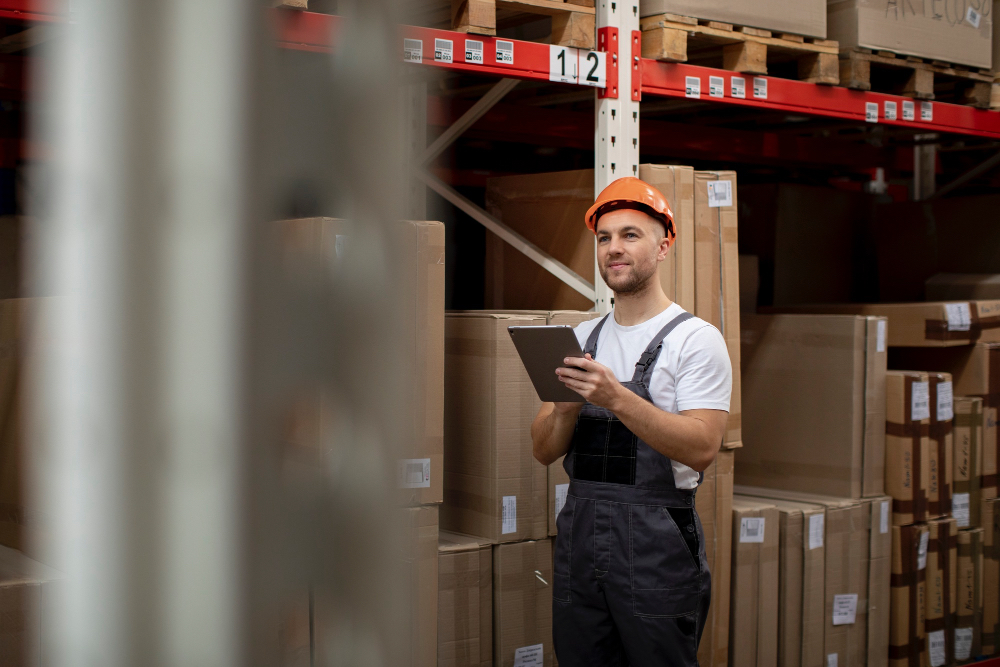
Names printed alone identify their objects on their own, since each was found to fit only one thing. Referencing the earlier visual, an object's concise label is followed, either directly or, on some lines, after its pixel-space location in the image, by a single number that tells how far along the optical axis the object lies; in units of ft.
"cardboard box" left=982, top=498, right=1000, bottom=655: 14.79
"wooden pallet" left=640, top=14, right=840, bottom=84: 11.27
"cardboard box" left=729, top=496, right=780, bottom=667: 12.05
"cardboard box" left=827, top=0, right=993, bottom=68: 13.08
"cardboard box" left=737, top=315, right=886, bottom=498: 13.03
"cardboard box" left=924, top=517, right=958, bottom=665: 13.96
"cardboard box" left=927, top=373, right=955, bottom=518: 13.74
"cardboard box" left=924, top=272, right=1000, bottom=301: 15.38
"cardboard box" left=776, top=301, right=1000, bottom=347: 13.97
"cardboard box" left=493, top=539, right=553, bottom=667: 10.18
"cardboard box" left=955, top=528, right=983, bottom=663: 14.40
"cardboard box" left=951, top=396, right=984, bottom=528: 14.30
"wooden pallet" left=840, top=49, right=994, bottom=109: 13.20
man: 8.12
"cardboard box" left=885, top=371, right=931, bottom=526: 13.29
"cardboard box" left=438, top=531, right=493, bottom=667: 9.78
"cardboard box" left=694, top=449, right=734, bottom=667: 11.48
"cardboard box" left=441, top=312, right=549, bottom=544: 10.10
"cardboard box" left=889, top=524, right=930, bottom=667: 13.50
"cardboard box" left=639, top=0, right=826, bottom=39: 11.37
